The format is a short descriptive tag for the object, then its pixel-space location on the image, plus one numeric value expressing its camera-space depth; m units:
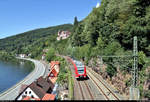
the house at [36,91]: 24.43
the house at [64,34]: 129.44
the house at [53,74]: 46.16
